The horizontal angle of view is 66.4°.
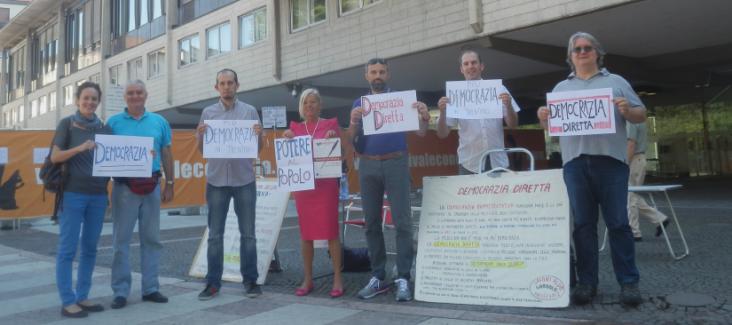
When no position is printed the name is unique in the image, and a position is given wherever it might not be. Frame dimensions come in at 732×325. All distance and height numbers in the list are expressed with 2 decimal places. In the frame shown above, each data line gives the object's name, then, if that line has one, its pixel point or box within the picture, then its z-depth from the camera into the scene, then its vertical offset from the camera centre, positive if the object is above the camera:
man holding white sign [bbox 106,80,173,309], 4.83 +0.03
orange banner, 12.80 +0.91
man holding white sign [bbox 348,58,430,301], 4.70 +0.12
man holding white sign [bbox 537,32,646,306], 4.00 +0.07
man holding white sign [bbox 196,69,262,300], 5.00 +0.09
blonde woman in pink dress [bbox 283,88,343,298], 4.89 -0.07
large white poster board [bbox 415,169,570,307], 4.07 -0.39
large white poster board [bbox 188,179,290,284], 5.59 -0.36
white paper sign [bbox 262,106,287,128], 11.73 +1.80
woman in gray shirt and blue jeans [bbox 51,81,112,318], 4.51 +0.05
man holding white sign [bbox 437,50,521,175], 4.44 +0.59
